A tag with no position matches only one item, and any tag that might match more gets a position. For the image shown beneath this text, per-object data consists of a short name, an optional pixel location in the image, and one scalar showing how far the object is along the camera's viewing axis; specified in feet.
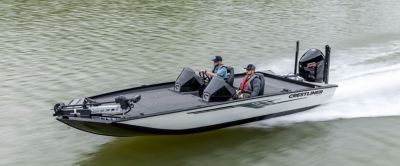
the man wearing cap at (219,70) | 40.63
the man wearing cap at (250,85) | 38.93
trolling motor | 32.78
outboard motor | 46.70
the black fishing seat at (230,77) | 40.88
